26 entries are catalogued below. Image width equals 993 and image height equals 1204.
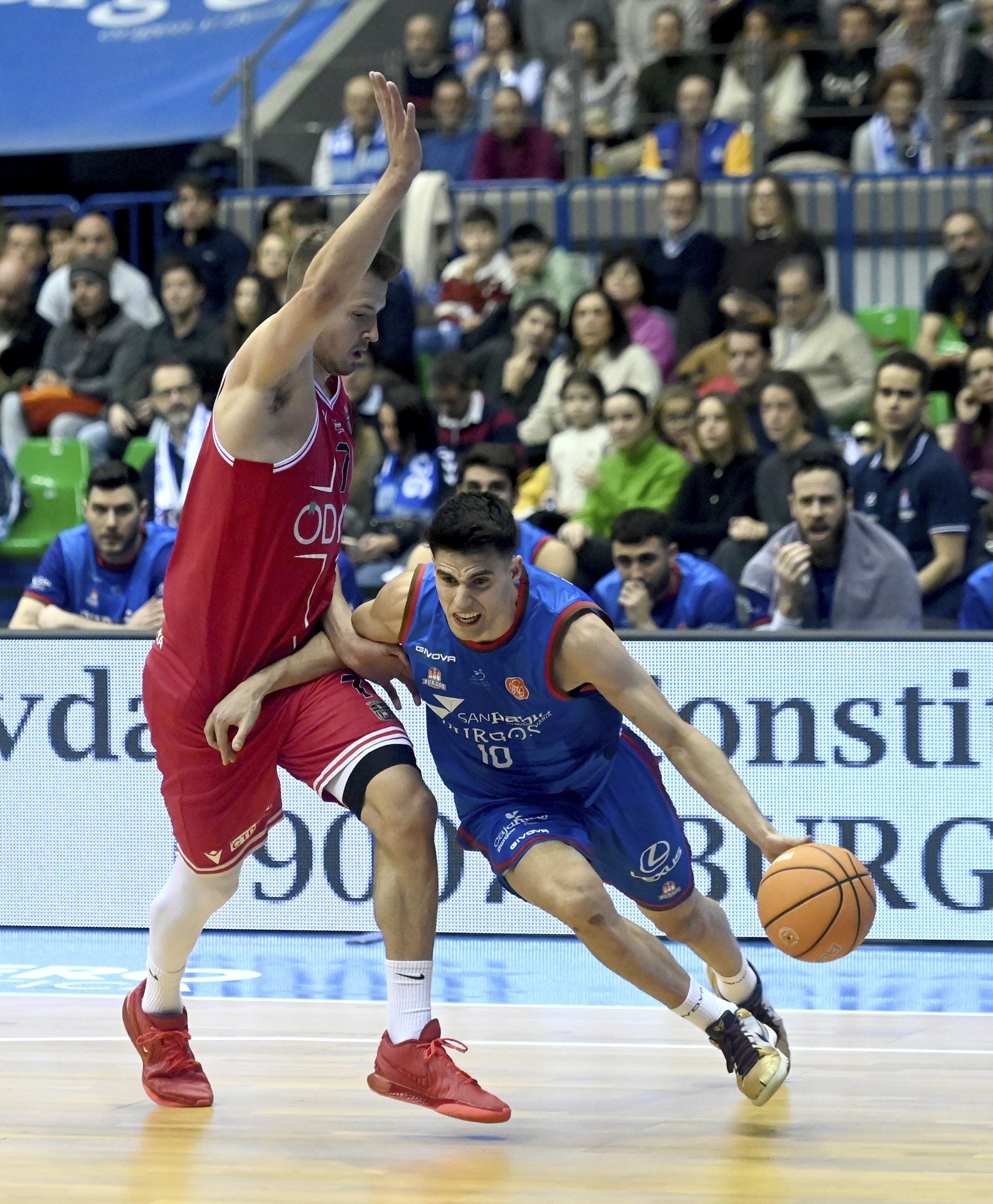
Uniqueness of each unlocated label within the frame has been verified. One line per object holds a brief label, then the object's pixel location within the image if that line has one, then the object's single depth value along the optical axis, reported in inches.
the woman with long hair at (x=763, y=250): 712.9
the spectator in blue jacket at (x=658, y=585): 541.0
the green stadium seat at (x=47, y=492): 756.5
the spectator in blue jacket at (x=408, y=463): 671.5
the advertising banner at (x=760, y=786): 499.5
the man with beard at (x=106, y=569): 554.3
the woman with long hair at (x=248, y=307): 715.6
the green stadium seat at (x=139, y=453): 722.2
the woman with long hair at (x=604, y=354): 700.9
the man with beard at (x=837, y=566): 531.1
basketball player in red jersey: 322.9
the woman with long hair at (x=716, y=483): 618.6
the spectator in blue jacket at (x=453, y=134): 874.2
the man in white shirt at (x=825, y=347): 683.5
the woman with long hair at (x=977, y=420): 618.1
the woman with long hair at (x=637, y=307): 731.4
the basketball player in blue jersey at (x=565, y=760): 324.3
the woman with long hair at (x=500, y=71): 896.0
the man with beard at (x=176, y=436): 655.1
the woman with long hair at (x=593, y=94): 883.5
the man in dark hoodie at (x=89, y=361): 777.8
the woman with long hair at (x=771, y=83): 837.2
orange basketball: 325.9
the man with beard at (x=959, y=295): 694.9
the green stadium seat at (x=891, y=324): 754.9
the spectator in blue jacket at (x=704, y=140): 819.2
